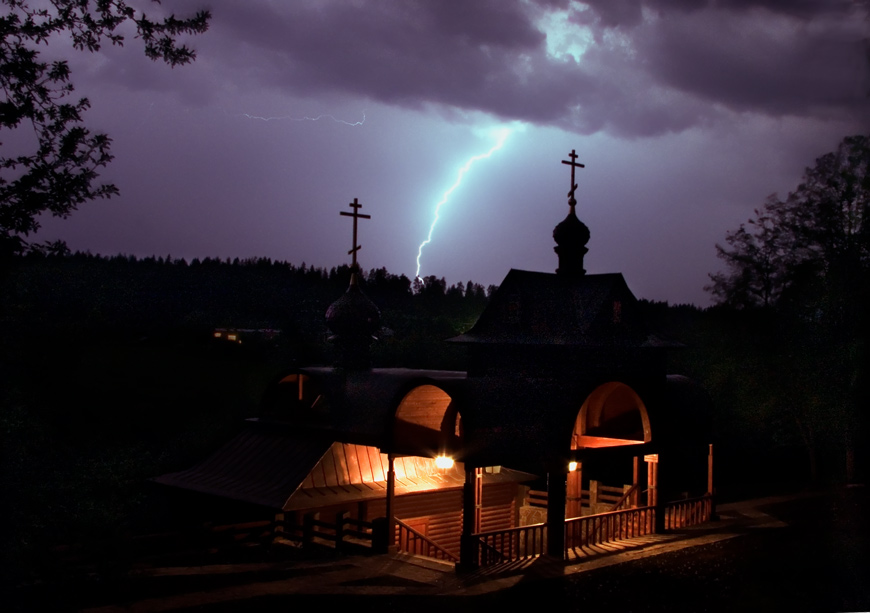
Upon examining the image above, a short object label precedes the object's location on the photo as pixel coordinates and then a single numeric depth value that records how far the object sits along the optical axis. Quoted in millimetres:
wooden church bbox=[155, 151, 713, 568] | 15914
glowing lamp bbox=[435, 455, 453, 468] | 15531
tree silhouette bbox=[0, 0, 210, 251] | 6898
